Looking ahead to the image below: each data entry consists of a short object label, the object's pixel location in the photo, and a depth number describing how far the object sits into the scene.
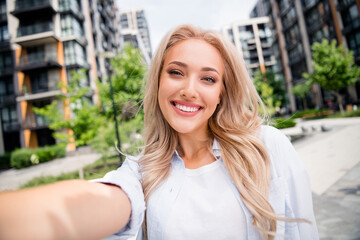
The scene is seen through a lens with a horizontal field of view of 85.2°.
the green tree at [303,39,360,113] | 17.42
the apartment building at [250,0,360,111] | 20.66
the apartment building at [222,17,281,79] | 46.44
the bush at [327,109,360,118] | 14.93
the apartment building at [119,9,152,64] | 37.38
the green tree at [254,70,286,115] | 29.45
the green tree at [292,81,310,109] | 24.86
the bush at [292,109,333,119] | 20.34
